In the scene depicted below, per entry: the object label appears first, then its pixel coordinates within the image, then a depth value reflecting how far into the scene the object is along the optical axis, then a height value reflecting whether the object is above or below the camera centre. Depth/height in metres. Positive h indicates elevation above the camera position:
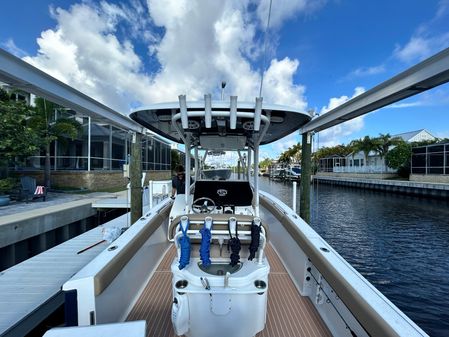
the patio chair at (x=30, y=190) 10.93 -0.94
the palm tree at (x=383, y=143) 35.78 +3.73
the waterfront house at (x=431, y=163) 22.17 +0.64
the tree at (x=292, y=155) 69.19 +4.15
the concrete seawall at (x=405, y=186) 20.38 -1.58
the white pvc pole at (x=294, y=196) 4.77 -0.53
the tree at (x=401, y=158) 27.80 +1.36
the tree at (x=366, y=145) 36.77 +3.59
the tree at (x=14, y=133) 10.95 +1.56
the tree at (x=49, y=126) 13.73 +2.34
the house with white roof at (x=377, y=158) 35.01 +1.86
